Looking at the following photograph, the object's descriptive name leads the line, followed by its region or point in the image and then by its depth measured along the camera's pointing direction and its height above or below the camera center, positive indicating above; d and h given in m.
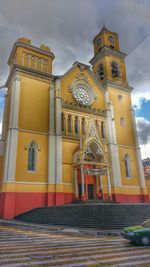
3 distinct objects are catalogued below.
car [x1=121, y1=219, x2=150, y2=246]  8.56 -1.76
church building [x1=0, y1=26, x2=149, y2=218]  19.72 +5.91
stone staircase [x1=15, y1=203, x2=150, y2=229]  13.64 -1.57
